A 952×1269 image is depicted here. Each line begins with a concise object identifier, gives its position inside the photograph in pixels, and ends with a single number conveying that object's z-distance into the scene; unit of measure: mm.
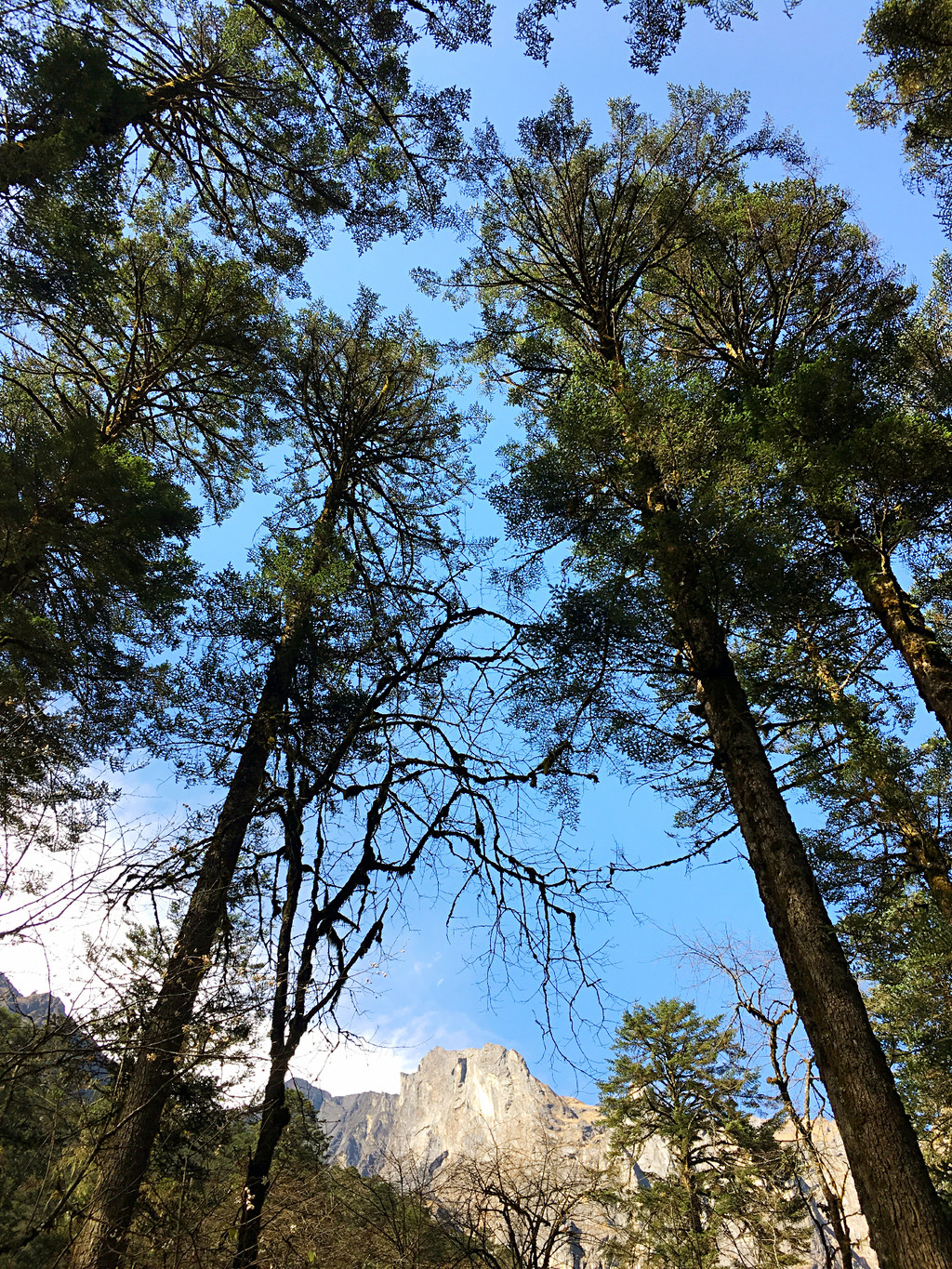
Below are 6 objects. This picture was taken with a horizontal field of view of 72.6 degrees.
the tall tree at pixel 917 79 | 7145
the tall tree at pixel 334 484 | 5004
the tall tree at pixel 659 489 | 3621
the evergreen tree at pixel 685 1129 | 11492
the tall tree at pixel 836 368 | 5760
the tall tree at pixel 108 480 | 5133
